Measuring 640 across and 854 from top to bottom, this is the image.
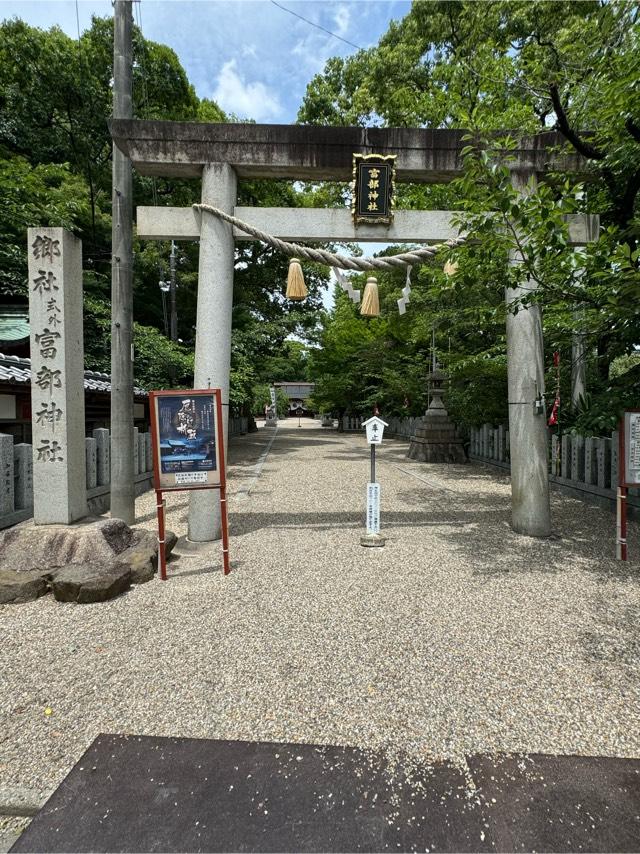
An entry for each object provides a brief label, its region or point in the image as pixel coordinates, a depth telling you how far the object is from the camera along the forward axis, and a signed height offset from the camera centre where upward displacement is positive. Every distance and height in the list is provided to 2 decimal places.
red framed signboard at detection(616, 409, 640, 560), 4.87 -0.46
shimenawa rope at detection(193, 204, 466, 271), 5.28 +2.06
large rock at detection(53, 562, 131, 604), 3.82 -1.49
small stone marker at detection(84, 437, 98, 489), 7.03 -0.71
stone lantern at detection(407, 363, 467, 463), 13.98 -0.65
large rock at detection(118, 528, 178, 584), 4.30 -1.44
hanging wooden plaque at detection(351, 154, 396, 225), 5.46 +3.01
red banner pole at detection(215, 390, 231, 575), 4.46 -0.90
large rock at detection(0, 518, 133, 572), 4.18 -1.27
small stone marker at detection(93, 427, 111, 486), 7.30 -0.61
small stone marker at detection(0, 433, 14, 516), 5.21 -0.67
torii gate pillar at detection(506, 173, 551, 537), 5.64 -0.05
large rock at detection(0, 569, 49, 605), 3.82 -1.51
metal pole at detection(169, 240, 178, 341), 12.71 +3.51
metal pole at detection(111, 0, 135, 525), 5.94 +1.78
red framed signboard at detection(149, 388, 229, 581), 4.57 -0.20
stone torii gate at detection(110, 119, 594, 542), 5.38 +2.71
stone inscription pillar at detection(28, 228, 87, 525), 4.68 +0.60
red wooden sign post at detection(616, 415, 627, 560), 4.89 -1.07
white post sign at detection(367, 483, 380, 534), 5.32 -1.16
